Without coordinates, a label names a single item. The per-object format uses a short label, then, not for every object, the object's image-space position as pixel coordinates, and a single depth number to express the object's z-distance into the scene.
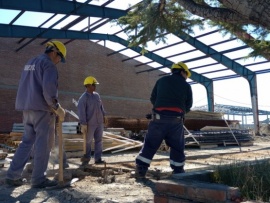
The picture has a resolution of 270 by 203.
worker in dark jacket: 5.33
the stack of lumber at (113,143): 11.41
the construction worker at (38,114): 4.80
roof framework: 14.81
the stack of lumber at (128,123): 17.62
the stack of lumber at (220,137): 14.38
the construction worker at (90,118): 7.91
